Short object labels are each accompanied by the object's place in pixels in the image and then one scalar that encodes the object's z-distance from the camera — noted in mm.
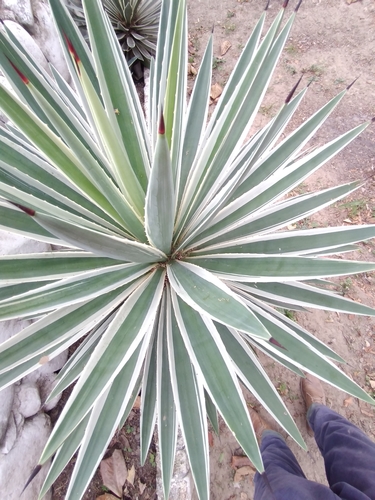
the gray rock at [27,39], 1754
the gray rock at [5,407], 1275
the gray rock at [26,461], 1222
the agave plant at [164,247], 758
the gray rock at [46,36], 2064
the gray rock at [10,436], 1263
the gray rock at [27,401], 1390
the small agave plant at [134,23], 2314
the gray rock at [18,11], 1882
